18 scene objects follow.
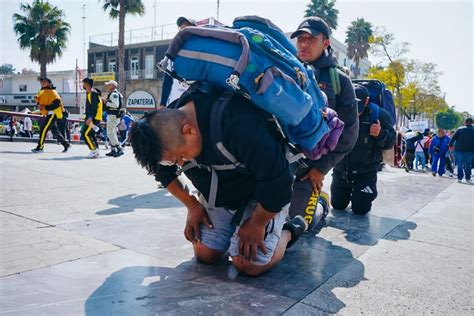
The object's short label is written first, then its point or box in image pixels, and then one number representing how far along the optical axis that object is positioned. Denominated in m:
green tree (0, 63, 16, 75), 87.81
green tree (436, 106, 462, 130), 62.79
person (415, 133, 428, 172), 14.61
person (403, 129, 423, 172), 14.59
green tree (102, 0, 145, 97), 27.31
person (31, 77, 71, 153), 9.14
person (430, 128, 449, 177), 12.40
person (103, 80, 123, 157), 8.72
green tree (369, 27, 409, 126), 30.83
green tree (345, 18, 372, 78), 43.31
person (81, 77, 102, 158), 8.56
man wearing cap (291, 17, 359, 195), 3.08
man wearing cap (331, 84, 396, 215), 4.06
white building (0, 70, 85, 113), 44.00
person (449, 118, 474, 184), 11.07
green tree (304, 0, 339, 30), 36.75
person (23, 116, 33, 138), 17.30
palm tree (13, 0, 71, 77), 29.06
